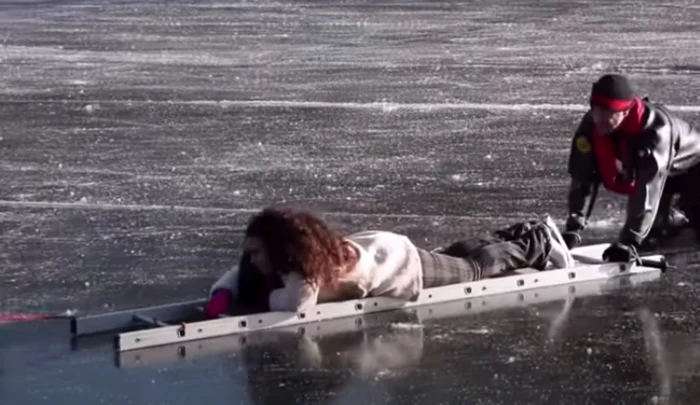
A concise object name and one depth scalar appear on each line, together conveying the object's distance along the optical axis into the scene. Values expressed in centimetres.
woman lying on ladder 673
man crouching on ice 794
